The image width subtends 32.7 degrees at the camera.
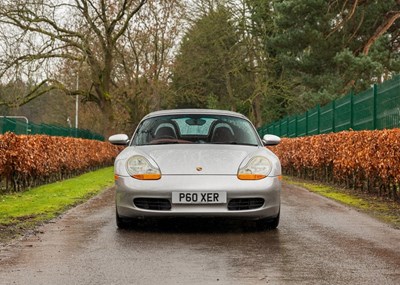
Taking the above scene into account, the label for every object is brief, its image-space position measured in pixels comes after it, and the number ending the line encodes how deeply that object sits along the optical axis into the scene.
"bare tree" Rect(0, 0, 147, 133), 29.91
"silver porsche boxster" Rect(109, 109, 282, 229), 7.79
